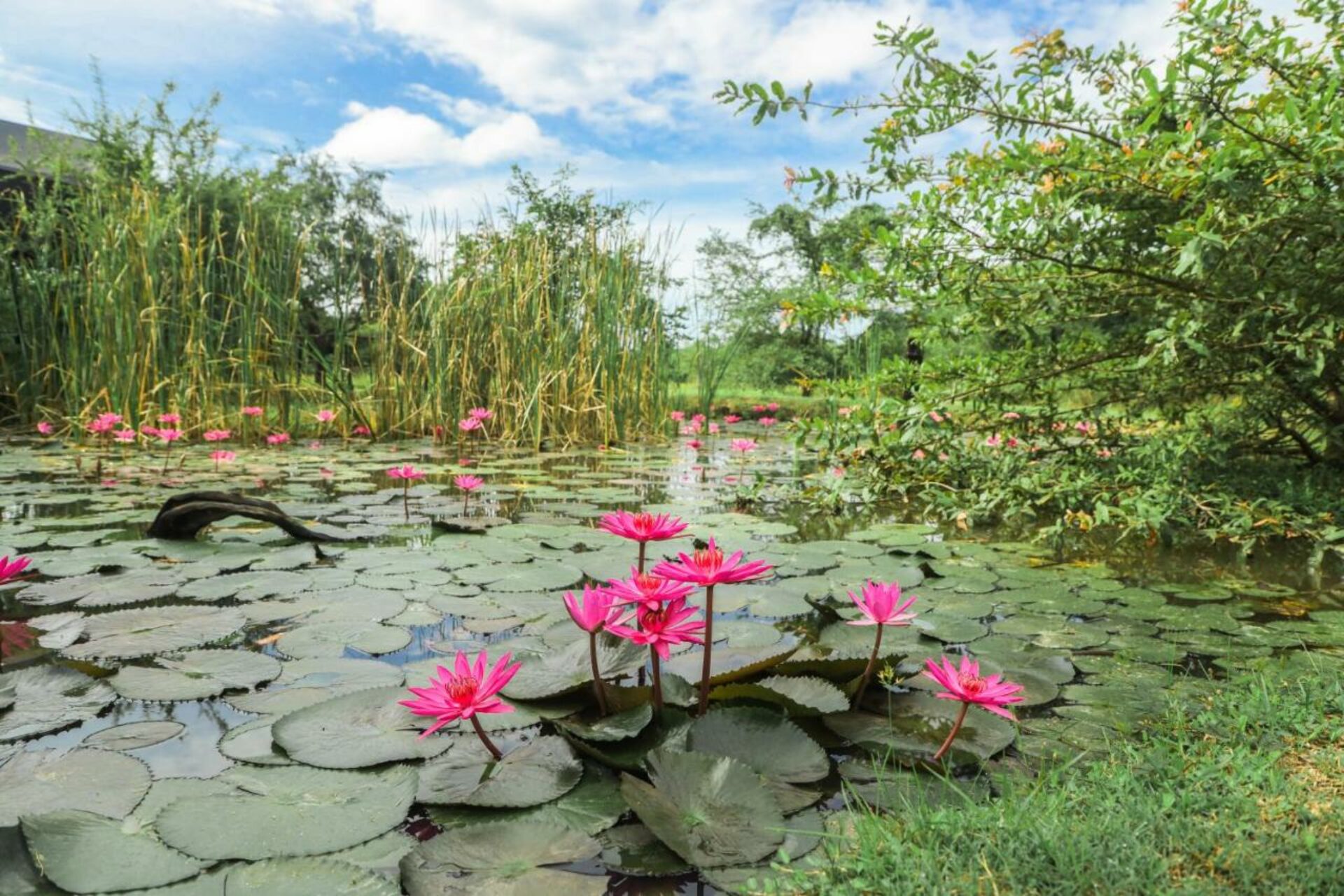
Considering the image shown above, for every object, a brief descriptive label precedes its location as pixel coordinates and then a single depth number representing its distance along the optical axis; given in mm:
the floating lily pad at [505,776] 1040
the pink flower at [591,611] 1106
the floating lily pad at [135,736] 1184
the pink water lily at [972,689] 1037
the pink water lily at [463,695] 978
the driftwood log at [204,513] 2416
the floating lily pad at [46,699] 1226
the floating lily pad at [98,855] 847
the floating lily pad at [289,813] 925
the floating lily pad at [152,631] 1546
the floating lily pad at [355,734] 1143
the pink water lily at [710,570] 1056
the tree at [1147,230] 2047
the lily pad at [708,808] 944
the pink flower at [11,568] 1311
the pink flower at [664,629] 1067
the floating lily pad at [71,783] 996
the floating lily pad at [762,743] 1134
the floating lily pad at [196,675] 1361
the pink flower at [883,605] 1199
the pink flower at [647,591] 1064
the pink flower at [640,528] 1244
